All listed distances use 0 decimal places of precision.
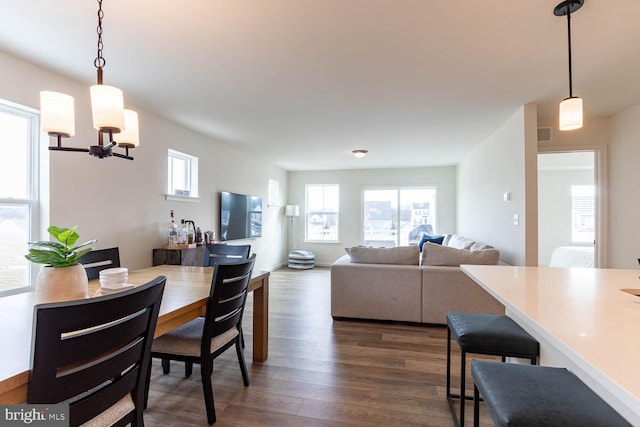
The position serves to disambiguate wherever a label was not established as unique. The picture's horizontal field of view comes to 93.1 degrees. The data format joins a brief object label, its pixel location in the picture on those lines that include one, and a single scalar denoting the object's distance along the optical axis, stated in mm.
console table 3441
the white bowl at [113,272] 1757
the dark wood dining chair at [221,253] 2792
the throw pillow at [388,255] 3525
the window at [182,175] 3946
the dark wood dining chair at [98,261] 2156
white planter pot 1466
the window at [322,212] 7645
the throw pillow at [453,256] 3207
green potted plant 1466
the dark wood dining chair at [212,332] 1725
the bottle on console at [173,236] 3604
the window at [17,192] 2334
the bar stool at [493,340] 1515
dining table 873
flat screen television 4809
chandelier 1467
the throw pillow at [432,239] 5706
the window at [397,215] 7117
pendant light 1724
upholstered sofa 3256
